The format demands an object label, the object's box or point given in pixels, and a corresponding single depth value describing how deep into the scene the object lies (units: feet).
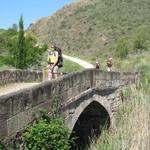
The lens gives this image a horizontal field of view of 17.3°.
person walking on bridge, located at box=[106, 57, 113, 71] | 83.41
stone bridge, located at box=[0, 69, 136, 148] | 29.58
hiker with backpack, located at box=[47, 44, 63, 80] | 49.21
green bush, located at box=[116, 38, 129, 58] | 143.74
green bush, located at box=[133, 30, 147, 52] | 151.02
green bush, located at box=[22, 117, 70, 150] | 31.30
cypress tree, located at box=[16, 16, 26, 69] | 93.07
